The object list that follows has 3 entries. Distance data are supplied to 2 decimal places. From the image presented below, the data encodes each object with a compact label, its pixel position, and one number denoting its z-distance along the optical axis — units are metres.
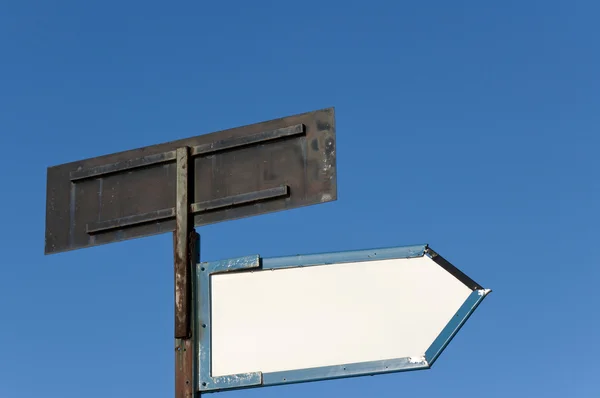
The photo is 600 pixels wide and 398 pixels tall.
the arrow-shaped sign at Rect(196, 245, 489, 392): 4.08
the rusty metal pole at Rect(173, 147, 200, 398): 4.33
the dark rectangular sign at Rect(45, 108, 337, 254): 4.56
